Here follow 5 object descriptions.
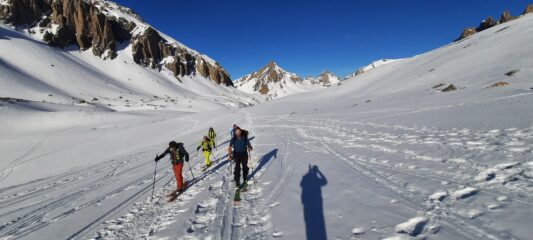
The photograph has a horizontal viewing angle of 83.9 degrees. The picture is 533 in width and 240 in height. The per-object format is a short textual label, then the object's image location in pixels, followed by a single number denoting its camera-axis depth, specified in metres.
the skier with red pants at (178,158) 11.32
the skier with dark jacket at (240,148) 11.09
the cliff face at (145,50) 185.50
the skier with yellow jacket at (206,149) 15.82
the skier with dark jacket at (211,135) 19.28
